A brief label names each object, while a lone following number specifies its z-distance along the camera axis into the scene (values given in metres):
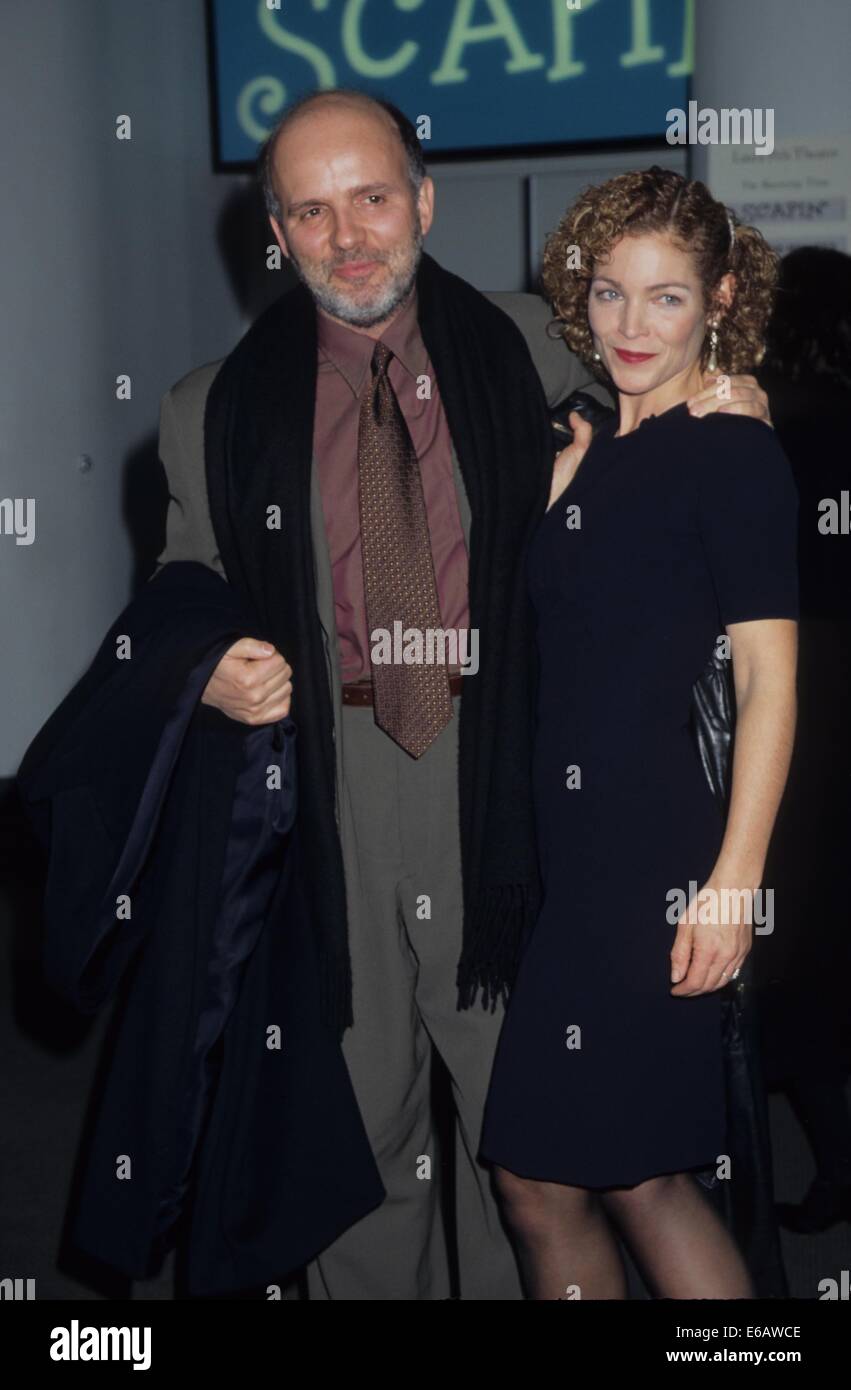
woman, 1.62
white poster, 3.66
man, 1.88
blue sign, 5.30
